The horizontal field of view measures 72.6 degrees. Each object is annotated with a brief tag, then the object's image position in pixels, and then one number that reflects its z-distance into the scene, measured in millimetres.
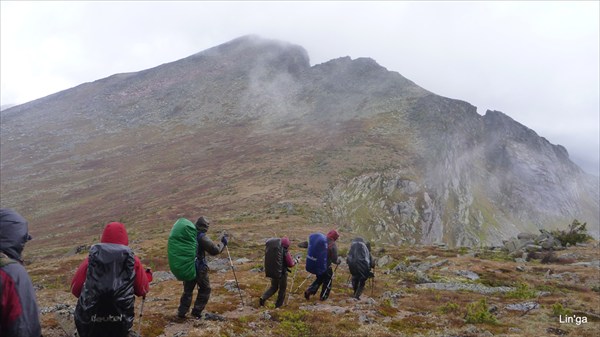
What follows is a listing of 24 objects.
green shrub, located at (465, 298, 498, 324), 14852
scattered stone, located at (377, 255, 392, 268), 29234
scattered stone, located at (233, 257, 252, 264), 27291
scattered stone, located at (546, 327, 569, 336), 13914
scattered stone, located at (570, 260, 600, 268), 28678
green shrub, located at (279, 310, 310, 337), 12288
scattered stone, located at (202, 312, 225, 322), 13008
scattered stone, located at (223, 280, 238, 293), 18828
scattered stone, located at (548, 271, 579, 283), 25012
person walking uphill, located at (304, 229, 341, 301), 16078
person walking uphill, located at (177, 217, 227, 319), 11719
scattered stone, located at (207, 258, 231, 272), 25522
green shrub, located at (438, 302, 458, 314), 16500
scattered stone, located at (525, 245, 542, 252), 35069
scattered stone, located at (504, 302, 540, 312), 17359
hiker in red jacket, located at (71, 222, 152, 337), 7117
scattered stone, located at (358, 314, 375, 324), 14189
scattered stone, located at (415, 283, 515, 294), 21731
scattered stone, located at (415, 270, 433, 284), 23169
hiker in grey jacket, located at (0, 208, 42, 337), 4812
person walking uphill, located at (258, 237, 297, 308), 14203
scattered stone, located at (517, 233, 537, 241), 40231
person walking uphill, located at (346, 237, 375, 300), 16797
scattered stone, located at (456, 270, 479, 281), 24781
